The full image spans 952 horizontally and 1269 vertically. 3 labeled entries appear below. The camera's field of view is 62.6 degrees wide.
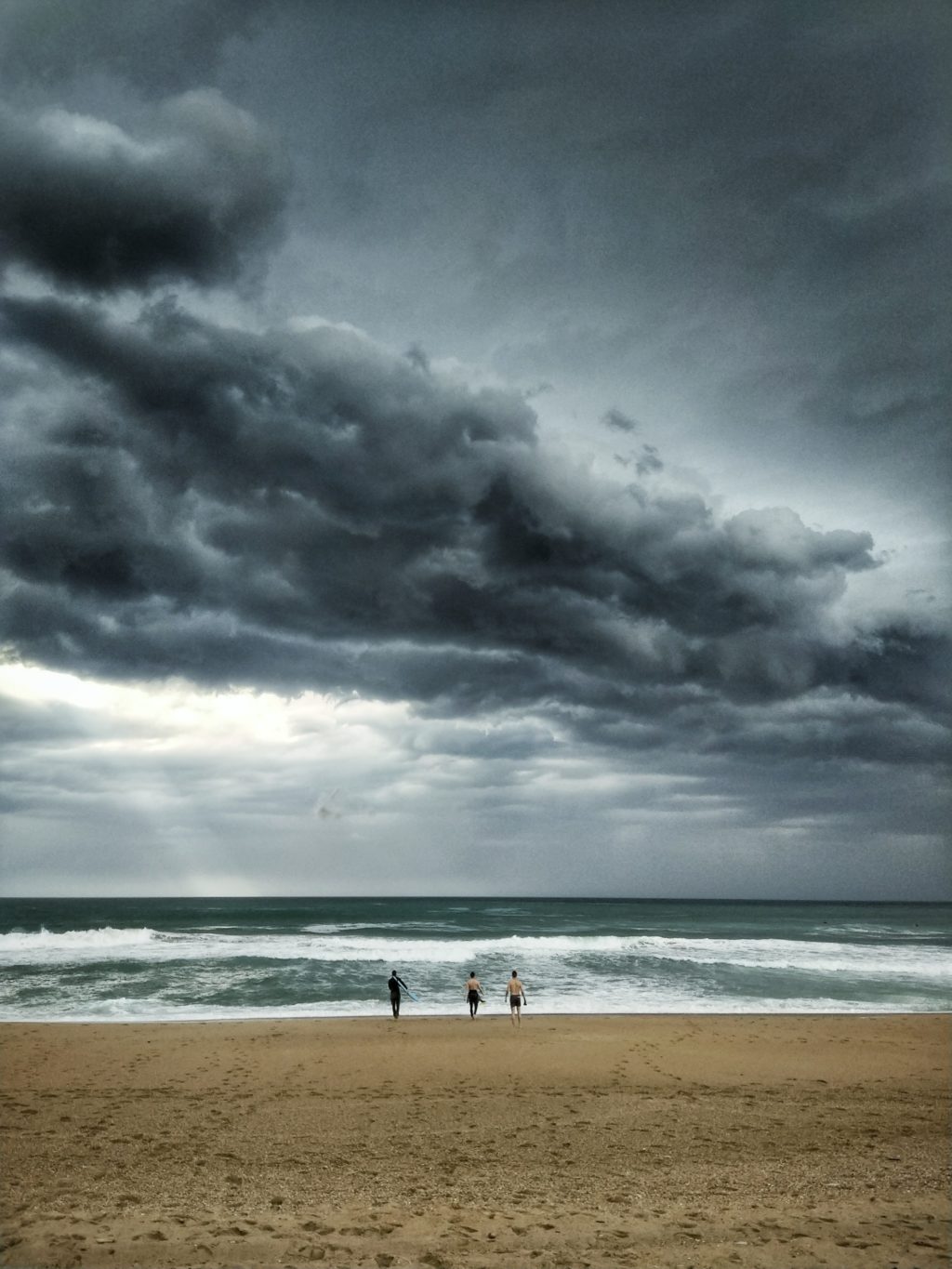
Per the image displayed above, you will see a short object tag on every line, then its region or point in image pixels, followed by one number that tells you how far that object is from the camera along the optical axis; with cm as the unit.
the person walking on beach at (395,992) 2558
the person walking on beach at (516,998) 2423
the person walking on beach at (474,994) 2558
